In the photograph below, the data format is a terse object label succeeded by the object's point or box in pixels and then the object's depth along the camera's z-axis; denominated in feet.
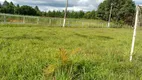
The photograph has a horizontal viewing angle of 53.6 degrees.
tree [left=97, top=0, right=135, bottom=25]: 133.61
